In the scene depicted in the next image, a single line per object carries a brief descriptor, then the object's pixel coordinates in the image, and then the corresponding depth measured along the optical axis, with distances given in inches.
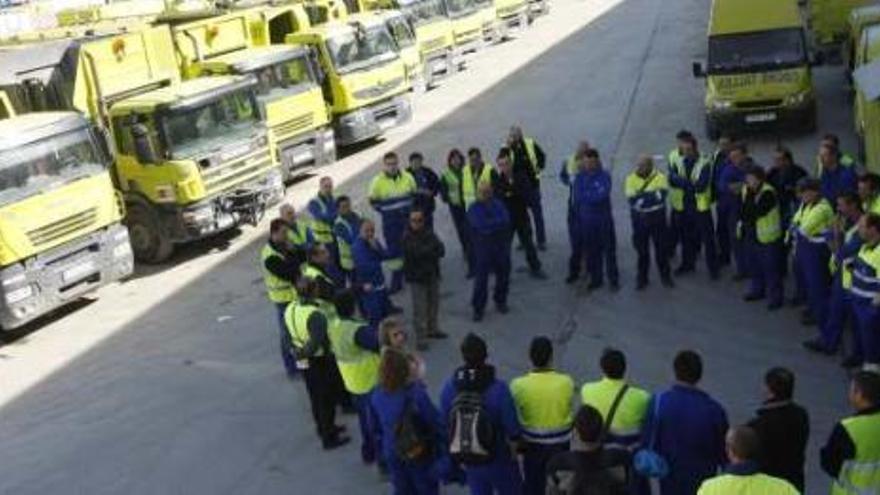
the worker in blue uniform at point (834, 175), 451.8
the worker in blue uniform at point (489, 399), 278.1
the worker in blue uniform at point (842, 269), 383.2
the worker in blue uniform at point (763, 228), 453.7
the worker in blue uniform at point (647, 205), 487.5
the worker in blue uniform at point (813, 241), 416.5
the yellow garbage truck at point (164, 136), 671.1
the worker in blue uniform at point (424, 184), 541.6
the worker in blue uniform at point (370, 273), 459.2
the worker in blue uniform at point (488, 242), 485.1
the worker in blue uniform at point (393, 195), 536.7
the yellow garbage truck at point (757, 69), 725.9
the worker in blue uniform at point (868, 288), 361.7
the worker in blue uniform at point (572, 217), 504.0
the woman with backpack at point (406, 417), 288.7
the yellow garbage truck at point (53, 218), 572.4
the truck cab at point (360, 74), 867.4
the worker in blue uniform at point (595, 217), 488.7
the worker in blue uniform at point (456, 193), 540.4
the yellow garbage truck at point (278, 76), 784.9
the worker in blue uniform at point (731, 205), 478.3
